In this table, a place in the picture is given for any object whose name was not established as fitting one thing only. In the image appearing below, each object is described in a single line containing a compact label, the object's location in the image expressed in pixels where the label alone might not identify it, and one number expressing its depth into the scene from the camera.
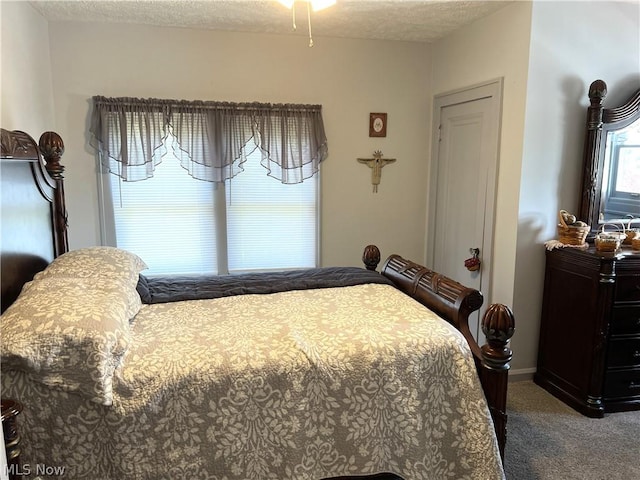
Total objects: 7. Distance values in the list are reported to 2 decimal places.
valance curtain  3.43
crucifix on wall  3.99
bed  1.48
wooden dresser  2.66
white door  3.28
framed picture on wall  3.95
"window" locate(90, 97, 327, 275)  3.48
